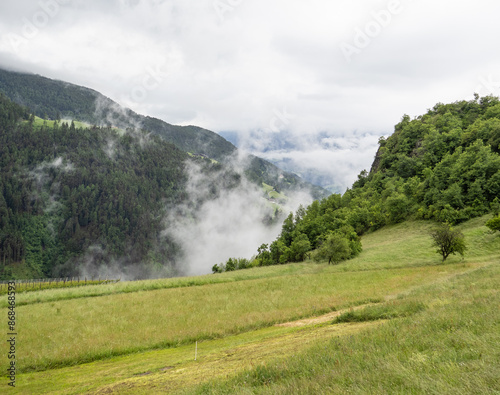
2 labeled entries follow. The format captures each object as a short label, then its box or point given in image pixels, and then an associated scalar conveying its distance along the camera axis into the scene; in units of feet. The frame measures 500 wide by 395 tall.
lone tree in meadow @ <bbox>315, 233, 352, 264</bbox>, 196.44
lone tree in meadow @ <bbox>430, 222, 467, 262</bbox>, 147.64
